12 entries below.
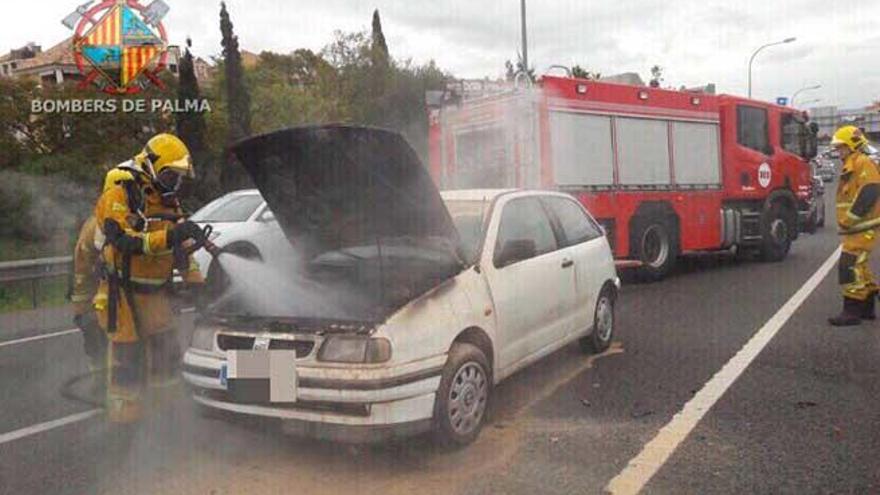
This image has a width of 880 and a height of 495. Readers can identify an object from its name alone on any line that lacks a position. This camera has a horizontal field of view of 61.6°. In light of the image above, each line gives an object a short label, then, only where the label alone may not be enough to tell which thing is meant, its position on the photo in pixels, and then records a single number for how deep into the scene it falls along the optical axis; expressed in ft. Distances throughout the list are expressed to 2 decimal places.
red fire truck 29.76
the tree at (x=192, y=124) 62.49
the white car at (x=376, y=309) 11.89
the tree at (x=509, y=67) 85.08
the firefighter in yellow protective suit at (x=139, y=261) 12.78
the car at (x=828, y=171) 152.31
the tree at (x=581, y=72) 89.47
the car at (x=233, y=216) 27.04
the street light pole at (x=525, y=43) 63.32
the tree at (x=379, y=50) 90.68
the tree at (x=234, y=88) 66.44
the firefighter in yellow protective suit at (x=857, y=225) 22.21
